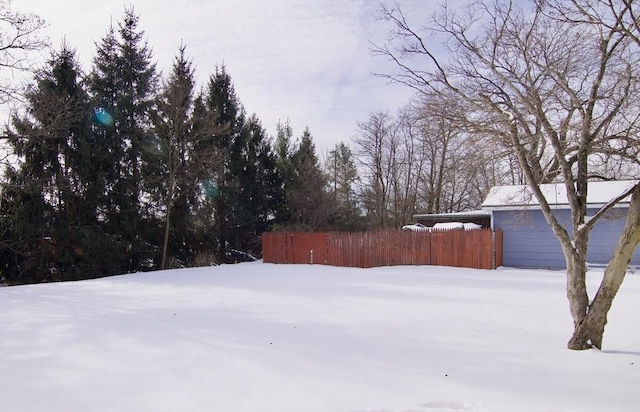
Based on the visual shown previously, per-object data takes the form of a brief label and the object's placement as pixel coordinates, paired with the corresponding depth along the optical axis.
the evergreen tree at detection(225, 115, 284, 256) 22.62
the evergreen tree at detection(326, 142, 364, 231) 25.23
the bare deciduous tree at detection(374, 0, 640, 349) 4.75
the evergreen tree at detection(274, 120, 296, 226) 24.20
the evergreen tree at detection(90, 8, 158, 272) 18.55
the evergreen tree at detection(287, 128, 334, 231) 23.52
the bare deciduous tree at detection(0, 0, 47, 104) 10.88
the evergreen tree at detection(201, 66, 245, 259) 21.27
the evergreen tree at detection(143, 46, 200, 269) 18.98
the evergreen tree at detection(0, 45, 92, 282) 16.34
